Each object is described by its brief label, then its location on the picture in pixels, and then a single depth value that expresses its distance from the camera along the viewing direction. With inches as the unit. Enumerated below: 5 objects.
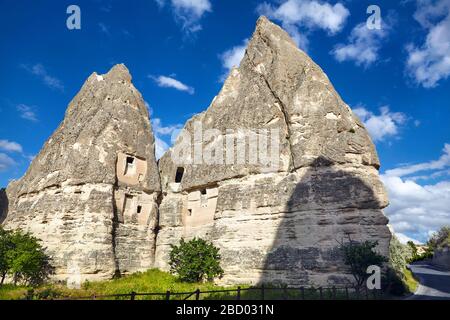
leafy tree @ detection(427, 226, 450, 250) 2151.6
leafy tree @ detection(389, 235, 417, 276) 1271.7
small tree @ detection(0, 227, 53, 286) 1049.5
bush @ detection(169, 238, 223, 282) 1109.7
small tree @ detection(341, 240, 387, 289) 848.3
